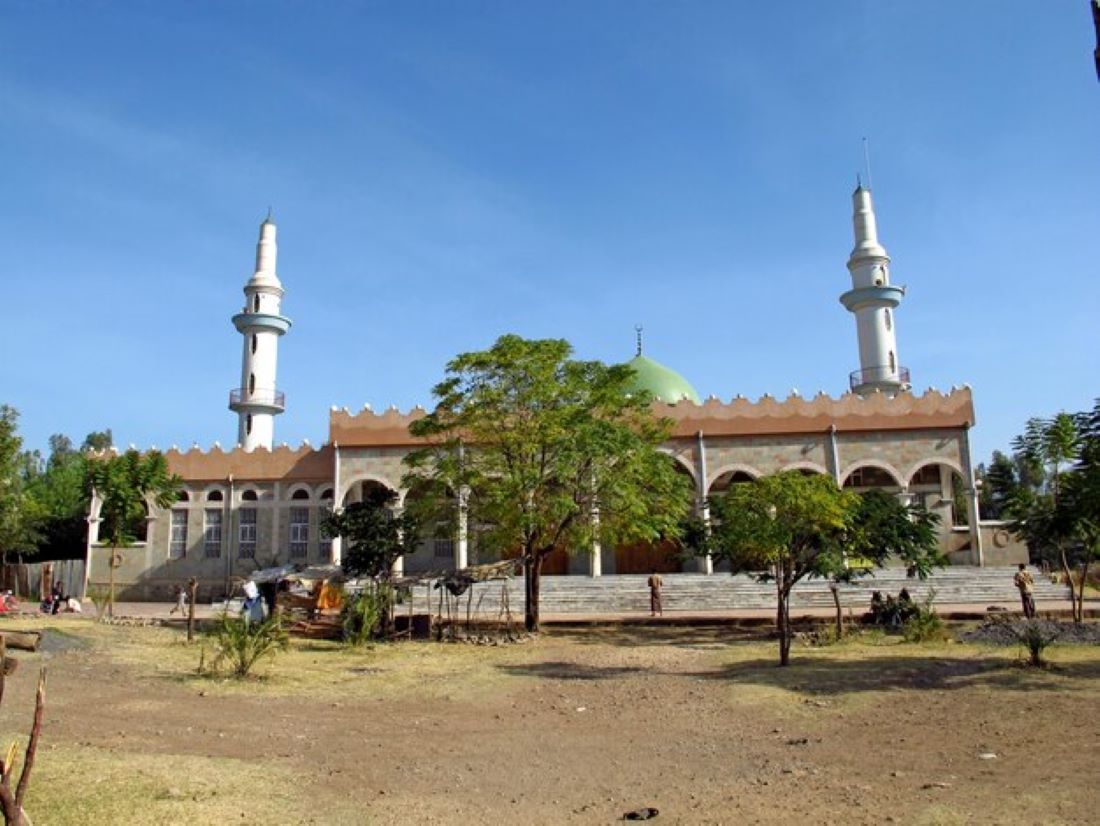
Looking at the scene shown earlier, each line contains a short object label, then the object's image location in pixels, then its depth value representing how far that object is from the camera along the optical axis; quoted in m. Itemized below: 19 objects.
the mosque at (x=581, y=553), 31.52
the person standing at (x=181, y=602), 25.71
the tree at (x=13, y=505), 27.14
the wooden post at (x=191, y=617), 16.92
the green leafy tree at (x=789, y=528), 14.05
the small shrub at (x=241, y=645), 12.66
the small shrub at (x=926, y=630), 16.27
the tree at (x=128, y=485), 28.50
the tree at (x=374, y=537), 22.27
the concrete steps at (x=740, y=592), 25.86
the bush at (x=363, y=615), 17.52
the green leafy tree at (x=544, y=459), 19.52
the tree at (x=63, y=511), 38.03
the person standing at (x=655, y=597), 23.42
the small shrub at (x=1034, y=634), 12.77
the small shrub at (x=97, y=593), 27.94
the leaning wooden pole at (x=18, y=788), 4.13
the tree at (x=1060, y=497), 14.45
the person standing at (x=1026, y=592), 19.89
